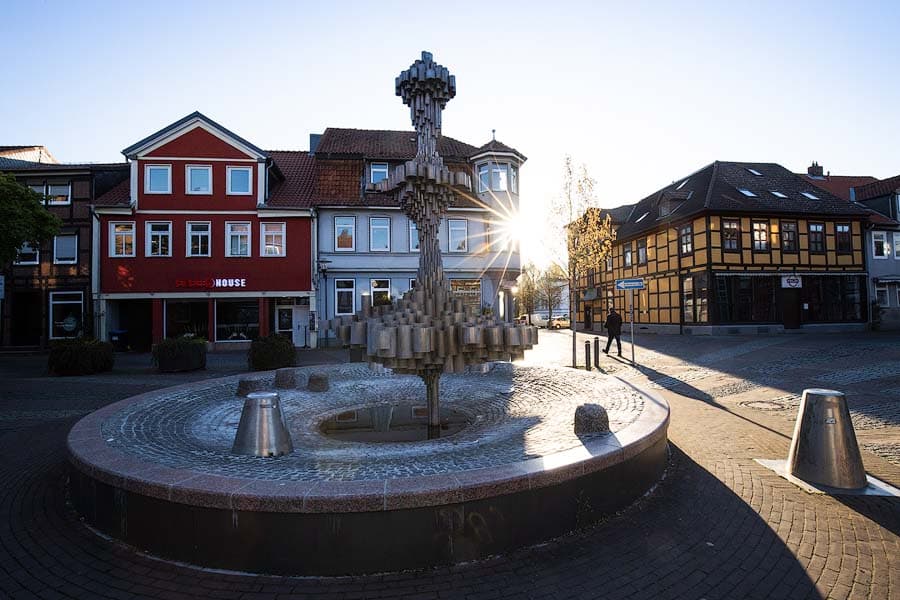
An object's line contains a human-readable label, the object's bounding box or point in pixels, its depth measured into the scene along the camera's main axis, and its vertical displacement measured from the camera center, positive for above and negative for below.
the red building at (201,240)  23.81 +3.67
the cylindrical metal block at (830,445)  4.98 -1.53
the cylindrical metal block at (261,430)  5.21 -1.32
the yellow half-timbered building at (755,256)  27.25 +2.79
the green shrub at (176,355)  14.91 -1.33
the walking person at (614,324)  18.66 -0.76
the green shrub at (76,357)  14.31 -1.31
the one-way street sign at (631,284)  16.66 +0.72
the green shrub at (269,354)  14.91 -1.35
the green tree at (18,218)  14.89 +3.14
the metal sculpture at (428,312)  5.41 -0.05
